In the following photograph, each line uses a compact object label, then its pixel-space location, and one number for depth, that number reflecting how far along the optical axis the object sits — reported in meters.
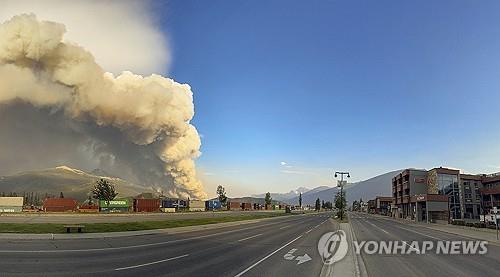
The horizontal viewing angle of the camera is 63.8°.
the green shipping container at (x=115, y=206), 92.79
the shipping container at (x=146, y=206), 97.38
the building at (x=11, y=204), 86.68
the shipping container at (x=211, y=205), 130.89
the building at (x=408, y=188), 104.56
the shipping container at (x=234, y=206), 147.50
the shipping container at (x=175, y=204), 114.94
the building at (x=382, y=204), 168.84
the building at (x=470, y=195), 96.07
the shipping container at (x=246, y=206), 150.49
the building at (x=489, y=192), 93.37
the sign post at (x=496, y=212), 33.13
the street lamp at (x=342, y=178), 70.01
